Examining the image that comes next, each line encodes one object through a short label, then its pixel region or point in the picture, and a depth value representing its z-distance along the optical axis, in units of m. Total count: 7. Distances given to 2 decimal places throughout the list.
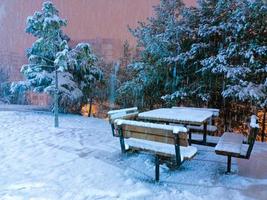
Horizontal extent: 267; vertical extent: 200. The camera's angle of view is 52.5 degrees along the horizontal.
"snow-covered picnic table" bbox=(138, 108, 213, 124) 5.51
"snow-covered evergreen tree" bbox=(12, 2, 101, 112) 11.39
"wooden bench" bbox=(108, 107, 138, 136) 6.42
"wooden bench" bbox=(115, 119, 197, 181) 4.34
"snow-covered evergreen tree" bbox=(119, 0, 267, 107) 10.10
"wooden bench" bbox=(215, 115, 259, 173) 4.58
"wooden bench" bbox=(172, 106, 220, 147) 6.30
